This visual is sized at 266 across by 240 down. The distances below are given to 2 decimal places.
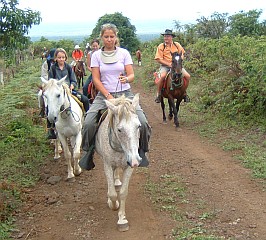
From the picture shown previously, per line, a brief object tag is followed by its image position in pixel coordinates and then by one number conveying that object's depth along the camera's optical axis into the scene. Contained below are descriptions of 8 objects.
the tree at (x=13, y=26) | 8.20
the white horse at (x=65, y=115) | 6.20
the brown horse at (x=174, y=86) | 9.90
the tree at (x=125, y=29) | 47.06
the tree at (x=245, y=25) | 22.92
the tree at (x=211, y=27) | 21.89
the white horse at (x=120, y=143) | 4.33
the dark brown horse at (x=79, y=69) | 18.22
